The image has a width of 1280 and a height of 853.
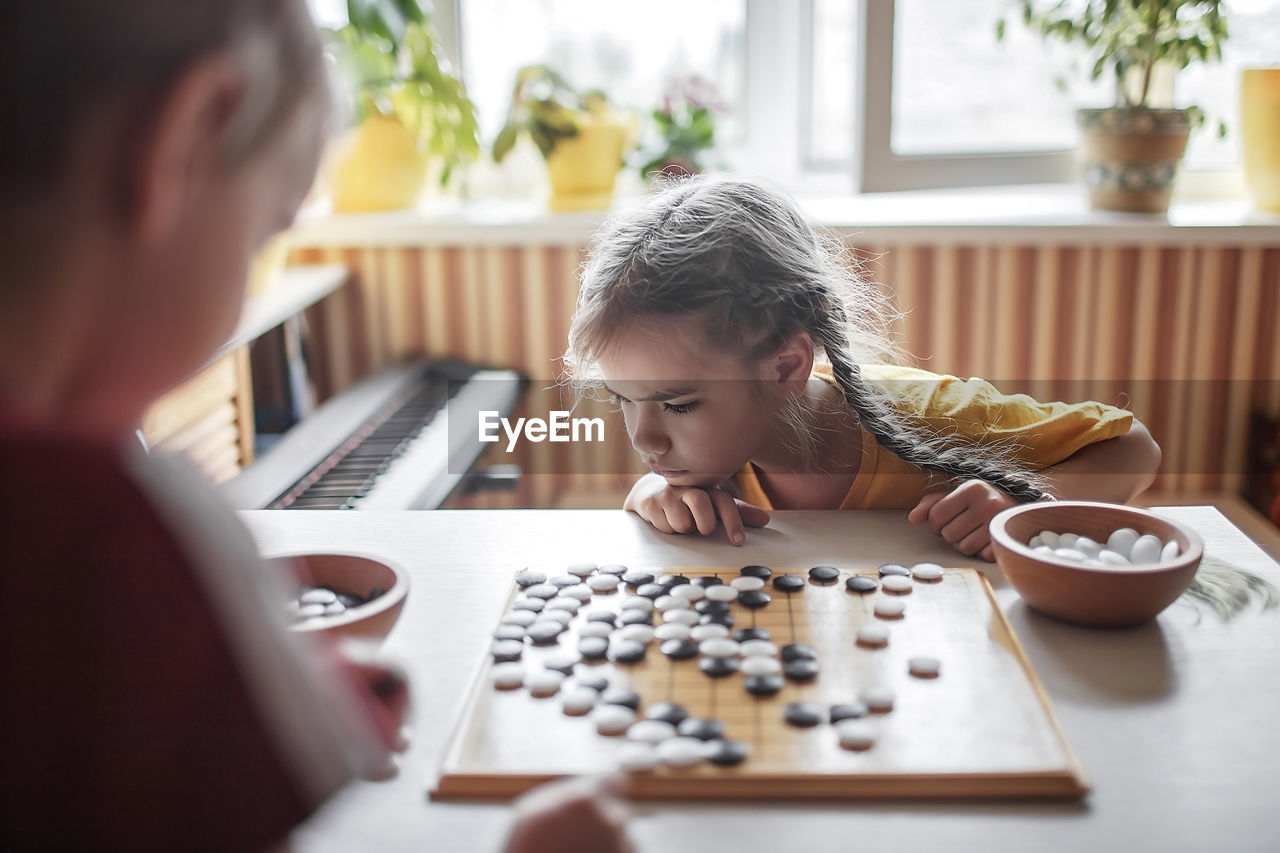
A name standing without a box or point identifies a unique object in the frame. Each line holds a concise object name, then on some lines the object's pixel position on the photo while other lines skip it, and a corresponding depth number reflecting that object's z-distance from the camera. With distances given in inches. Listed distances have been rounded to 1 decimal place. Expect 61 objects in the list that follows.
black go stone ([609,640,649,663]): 29.6
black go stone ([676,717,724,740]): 25.9
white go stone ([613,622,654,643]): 30.6
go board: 24.4
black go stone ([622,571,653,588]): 35.2
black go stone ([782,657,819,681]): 28.3
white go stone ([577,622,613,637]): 31.3
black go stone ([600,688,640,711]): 27.4
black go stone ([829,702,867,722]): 26.5
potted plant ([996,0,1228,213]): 85.1
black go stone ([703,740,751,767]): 24.8
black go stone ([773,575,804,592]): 34.1
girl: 45.7
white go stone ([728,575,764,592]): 34.3
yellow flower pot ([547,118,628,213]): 96.2
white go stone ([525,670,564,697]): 28.2
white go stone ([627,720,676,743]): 25.9
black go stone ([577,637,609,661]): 30.0
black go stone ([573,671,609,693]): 28.3
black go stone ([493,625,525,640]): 31.4
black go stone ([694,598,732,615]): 32.6
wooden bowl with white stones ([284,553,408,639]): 28.9
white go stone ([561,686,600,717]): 27.2
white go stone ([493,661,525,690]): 28.6
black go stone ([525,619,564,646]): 31.1
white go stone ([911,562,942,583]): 35.0
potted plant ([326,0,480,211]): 92.2
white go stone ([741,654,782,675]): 28.5
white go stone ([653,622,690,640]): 30.6
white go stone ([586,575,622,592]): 35.0
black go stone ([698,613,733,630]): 31.8
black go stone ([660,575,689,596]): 34.7
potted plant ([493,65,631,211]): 94.7
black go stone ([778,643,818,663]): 29.3
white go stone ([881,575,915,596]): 34.1
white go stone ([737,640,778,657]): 29.6
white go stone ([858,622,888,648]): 30.3
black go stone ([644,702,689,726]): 26.7
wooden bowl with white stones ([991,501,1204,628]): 31.0
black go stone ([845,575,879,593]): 34.0
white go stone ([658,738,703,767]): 24.8
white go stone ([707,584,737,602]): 33.5
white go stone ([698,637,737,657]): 29.5
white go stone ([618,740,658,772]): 24.7
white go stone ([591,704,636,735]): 26.2
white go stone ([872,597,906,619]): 32.1
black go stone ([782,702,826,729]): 26.3
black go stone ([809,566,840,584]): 34.8
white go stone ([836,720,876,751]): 25.3
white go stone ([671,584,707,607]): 33.6
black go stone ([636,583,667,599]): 34.4
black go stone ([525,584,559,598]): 34.6
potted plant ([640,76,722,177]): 97.7
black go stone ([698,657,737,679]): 28.7
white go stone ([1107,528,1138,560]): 35.1
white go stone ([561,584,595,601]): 34.4
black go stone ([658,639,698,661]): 29.7
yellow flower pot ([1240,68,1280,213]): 87.8
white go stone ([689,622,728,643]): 30.7
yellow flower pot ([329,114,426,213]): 97.1
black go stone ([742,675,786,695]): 27.7
